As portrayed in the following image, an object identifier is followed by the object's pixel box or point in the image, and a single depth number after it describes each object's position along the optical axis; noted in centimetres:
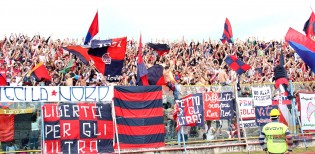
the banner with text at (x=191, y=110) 1905
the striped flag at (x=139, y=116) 1827
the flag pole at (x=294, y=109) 2211
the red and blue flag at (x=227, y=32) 3267
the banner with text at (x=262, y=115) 2122
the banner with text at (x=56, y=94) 1670
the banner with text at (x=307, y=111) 2241
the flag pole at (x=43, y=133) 1689
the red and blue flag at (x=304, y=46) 2234
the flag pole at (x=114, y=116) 1775
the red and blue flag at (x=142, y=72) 1934
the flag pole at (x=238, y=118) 2016
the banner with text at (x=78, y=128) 1711
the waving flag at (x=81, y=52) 1934
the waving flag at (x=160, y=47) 2234
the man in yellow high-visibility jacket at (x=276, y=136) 1275
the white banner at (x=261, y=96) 2123
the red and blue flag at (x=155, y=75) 2008
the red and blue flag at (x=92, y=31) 2158
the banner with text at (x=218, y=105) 1975
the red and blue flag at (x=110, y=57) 1959
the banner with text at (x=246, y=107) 2083
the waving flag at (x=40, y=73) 1850
